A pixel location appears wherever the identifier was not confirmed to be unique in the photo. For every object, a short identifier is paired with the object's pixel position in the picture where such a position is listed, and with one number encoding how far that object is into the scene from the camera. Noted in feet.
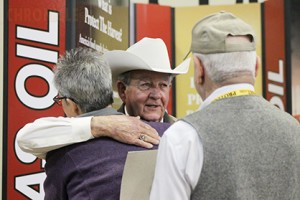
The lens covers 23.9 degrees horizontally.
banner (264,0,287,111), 23.54
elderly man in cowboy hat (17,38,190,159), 7.38
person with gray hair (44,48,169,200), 7.19
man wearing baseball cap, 5.90
